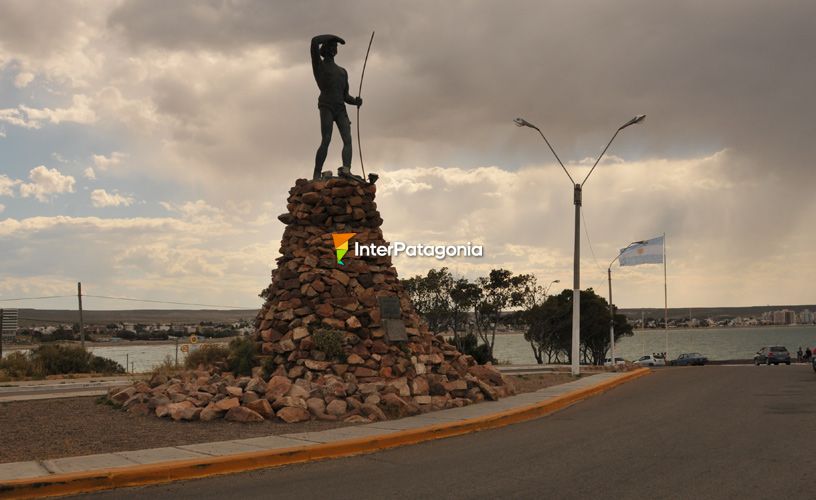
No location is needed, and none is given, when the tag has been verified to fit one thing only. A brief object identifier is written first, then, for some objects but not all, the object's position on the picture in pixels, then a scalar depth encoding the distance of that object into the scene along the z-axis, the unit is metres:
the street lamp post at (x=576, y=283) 24.59
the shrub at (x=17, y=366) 29.59
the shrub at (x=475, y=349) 38.58
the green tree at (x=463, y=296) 54.22
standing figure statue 17.86
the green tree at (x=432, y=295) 55.25
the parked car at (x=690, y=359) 55.09
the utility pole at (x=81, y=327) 46.72
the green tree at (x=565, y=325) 65.75
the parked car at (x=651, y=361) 65.43
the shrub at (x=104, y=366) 34.33
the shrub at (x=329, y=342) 14.59
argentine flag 37.78
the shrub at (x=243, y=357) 15.39
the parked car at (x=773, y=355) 44.31
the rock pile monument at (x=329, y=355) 12.93
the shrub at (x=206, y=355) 21.72
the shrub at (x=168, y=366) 22.86
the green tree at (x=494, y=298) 55.41
